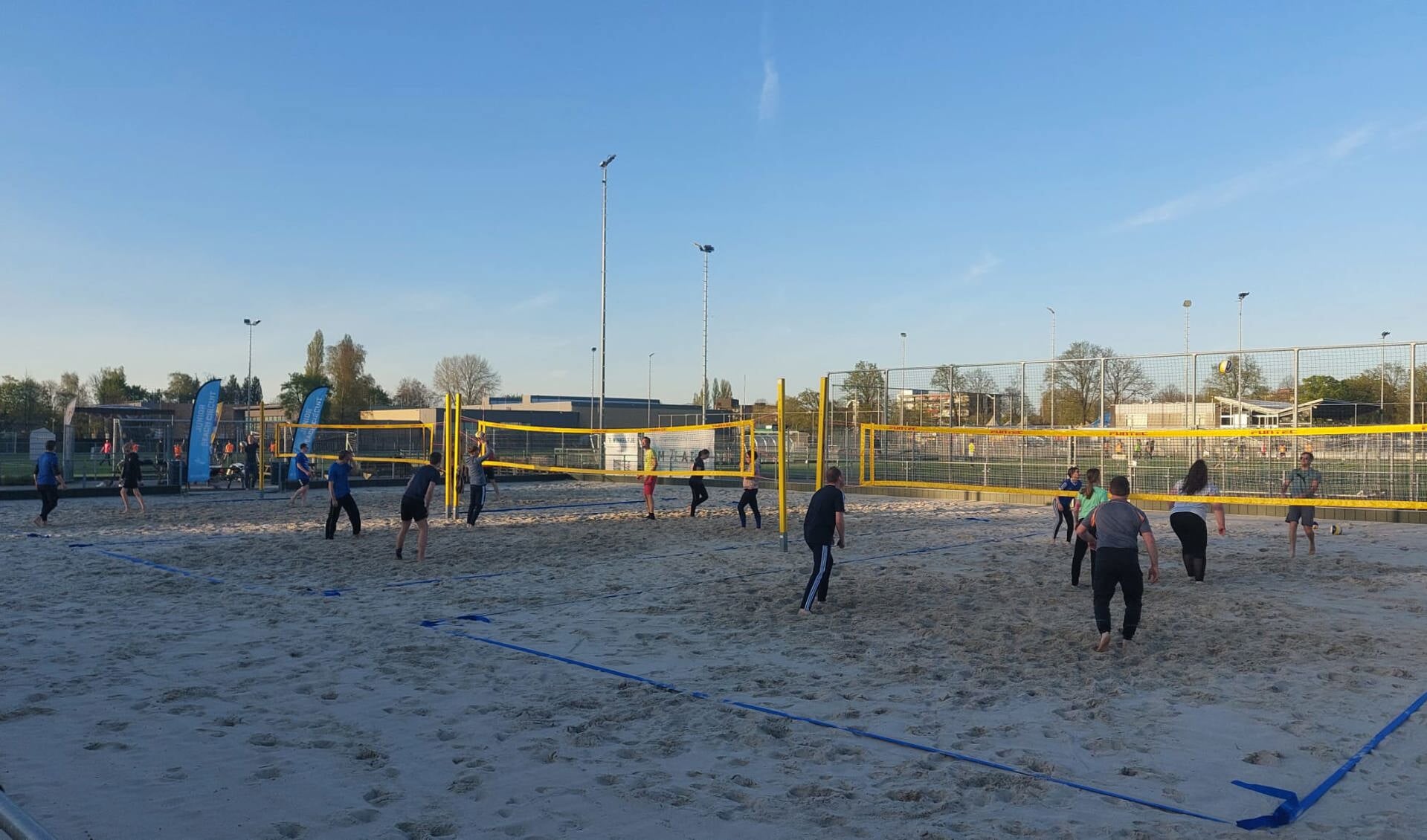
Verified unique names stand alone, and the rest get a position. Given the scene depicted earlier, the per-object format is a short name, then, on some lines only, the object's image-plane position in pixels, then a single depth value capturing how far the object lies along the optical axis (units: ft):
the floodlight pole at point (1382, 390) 55.52
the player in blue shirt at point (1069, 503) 45.57
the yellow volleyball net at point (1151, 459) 55.01
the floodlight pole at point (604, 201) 111.24
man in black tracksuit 29.07
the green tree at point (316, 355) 291.99
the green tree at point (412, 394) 311.68
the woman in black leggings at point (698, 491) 58.71
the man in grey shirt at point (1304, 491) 41.68
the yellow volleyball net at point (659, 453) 99.96
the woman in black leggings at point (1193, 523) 34.88
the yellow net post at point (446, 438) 57.67
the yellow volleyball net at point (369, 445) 88.07
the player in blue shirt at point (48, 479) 54.08
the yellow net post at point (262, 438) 77.66
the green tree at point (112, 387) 284.00
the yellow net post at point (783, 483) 42.34
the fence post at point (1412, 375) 54.24
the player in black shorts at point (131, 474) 59.82
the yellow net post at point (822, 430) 43.22
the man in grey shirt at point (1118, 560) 24.13
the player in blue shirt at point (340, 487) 45.42
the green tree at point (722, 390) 335.86
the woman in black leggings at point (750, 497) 52.06
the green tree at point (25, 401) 217.97
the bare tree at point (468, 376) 281.13
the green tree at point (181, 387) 320.29
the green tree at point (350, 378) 268.21
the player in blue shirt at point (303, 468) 61.57
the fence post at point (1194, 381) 61.67
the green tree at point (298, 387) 269.85
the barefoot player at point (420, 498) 39.19
